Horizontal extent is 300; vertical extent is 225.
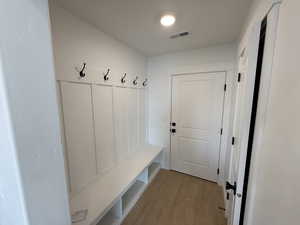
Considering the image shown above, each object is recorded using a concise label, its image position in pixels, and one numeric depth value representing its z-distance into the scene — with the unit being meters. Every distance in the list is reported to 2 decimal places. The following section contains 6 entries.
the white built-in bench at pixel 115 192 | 1.35
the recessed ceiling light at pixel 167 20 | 1.41
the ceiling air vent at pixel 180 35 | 1.80
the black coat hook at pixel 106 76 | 1.74
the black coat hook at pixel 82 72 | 1.42
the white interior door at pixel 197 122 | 2.29
